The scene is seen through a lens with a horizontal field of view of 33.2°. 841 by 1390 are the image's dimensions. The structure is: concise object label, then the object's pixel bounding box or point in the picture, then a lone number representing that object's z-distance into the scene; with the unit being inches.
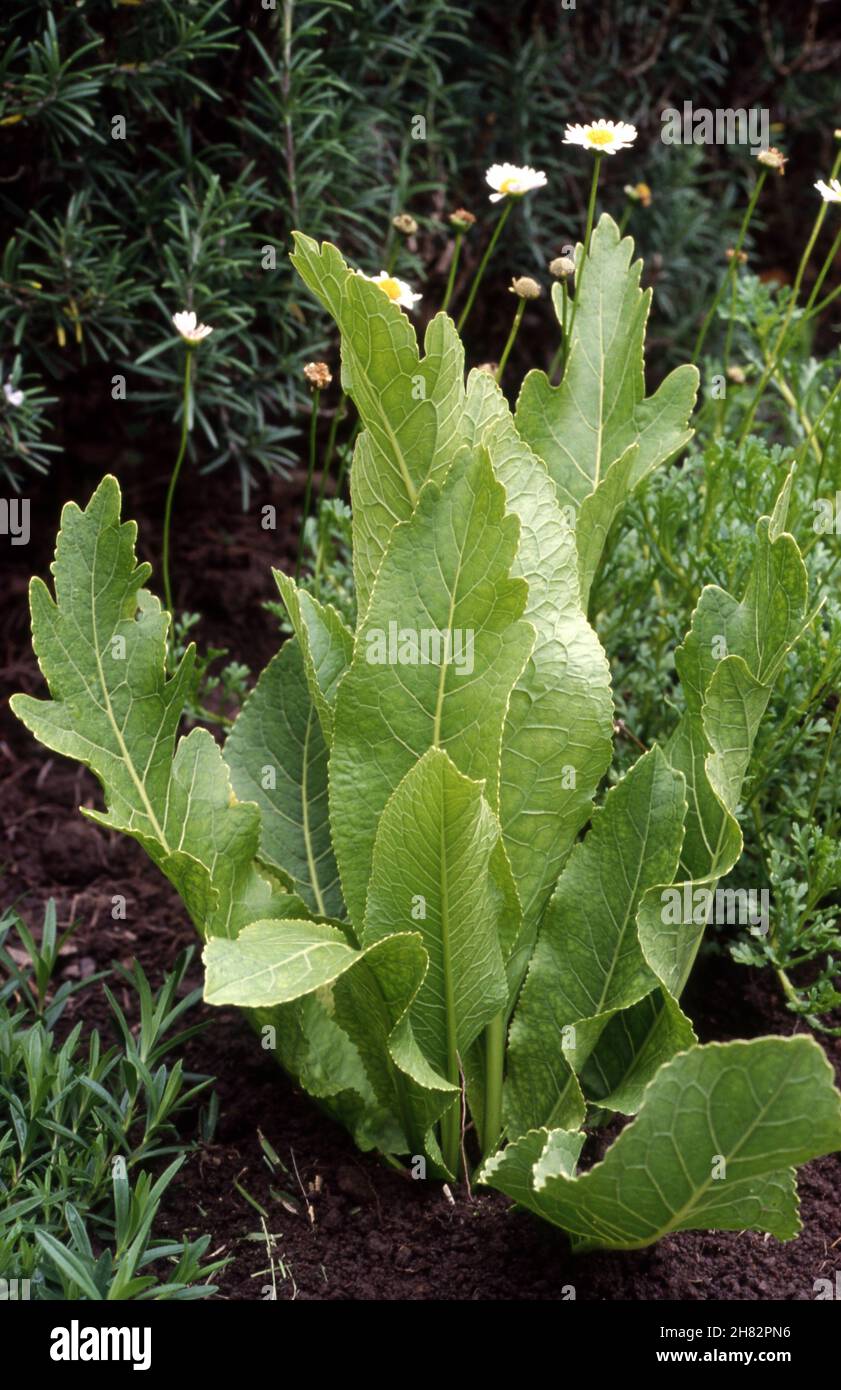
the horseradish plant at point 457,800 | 70.9
